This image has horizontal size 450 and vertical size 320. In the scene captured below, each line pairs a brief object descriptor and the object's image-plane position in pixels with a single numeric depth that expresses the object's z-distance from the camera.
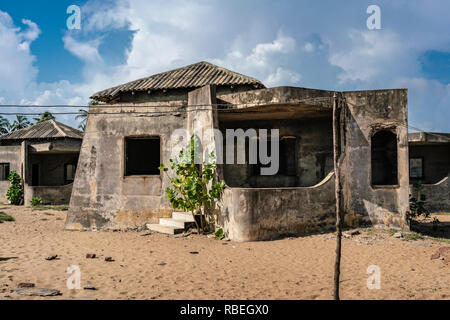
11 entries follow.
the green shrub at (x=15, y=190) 17.72
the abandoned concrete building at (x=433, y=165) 15.33
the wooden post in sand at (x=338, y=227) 4.45
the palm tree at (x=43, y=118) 29.72
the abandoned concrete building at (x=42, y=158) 17.36
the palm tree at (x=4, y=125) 35.13
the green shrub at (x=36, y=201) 16.88
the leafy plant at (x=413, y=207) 9.41
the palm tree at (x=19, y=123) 36.25
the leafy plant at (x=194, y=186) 8.78
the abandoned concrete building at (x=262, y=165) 8.58
